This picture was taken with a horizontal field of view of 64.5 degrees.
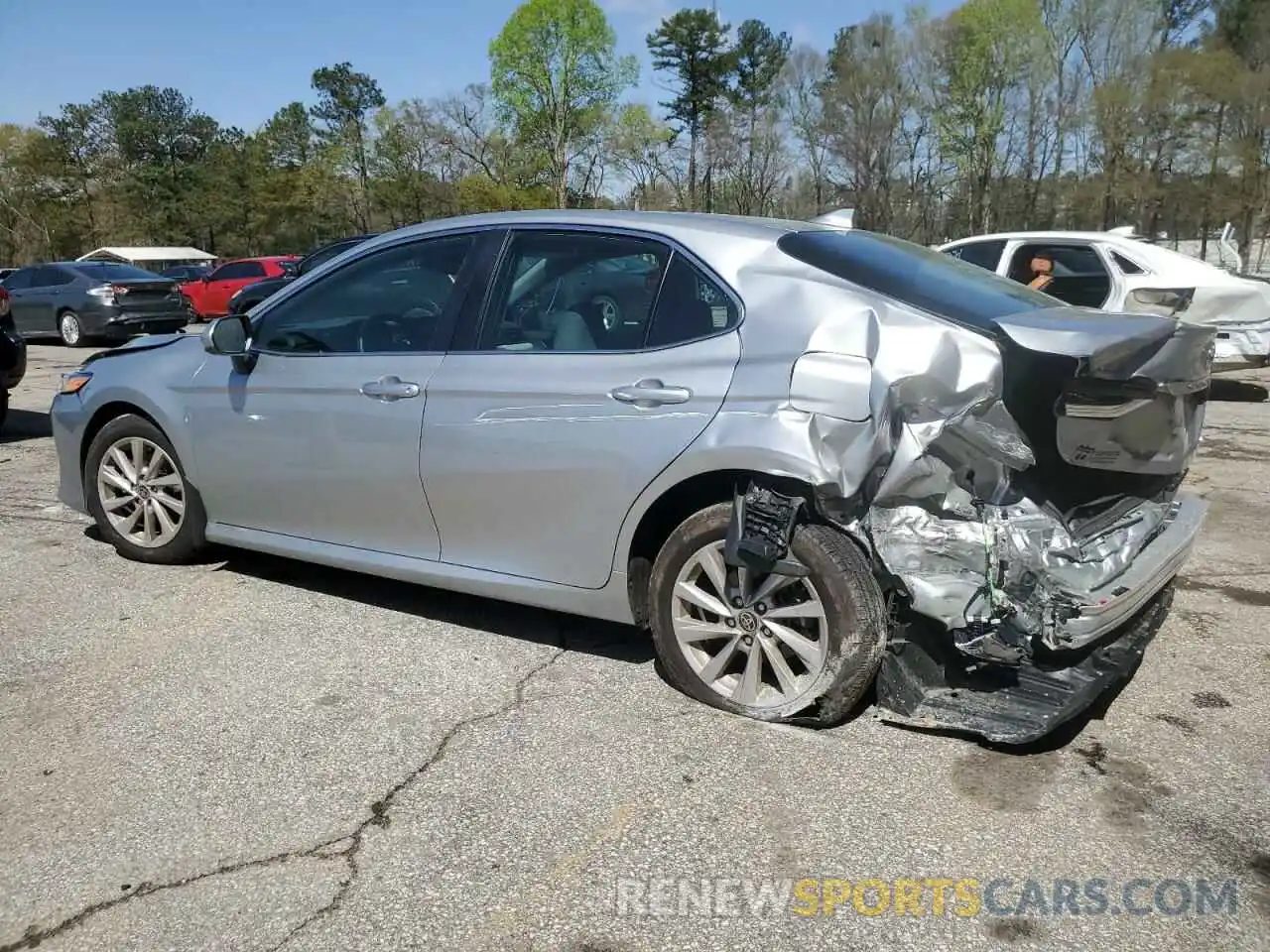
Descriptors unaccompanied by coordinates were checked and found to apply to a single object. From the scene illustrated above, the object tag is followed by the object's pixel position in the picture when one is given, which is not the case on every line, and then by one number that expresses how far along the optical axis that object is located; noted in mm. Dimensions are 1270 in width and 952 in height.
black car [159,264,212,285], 30938
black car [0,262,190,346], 17750
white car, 9297
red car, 25069
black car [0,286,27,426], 8430
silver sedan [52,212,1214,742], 3057
